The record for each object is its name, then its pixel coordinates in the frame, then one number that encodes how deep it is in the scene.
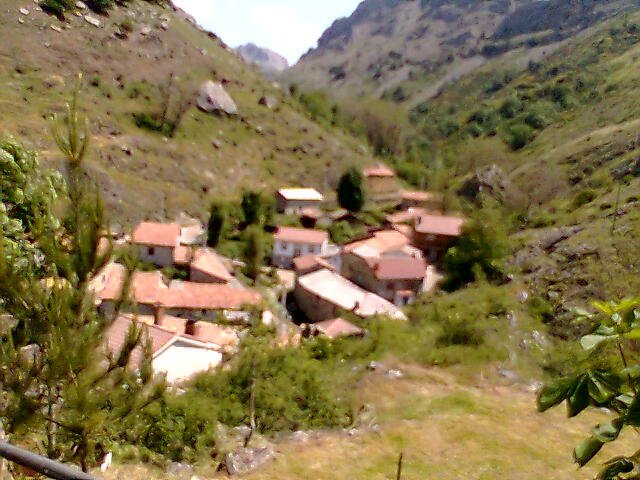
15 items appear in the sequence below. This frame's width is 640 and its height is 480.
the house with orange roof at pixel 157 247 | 35.12
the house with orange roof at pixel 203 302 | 28.03
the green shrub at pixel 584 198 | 39.91
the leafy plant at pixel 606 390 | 2.28
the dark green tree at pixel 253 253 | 36.88
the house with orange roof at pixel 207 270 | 33.38
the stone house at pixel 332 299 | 31.30
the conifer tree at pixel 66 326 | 5.42
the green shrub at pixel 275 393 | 14.20
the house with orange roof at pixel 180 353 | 19.12
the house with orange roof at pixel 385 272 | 36.38
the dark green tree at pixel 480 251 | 32.22
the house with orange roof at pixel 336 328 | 26.25
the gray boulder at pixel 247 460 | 11.47
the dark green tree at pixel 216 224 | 39.12
